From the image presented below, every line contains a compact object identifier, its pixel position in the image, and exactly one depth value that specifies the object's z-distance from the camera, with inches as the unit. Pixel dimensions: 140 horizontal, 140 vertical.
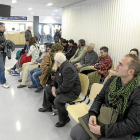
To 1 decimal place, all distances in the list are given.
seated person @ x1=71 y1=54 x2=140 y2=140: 52.8
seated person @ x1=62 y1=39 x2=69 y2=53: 242.3
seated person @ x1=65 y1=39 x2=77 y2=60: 217.7
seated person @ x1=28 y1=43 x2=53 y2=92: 148.2
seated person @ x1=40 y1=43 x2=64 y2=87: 130.0
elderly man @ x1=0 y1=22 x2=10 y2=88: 144.1
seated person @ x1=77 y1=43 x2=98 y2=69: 171.0
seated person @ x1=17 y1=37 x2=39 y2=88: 162.9
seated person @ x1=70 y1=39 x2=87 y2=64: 191.9
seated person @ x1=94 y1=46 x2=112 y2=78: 142.8
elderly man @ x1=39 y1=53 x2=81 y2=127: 92.7
